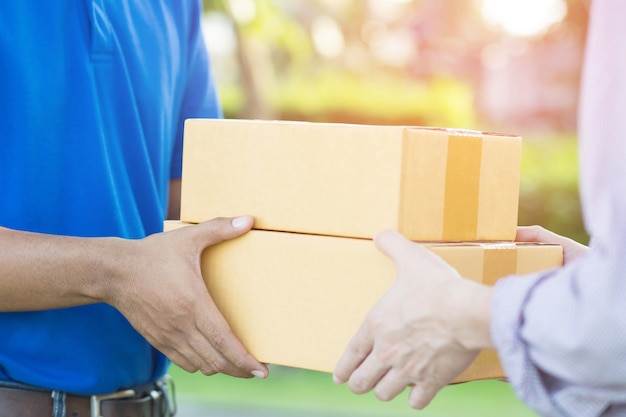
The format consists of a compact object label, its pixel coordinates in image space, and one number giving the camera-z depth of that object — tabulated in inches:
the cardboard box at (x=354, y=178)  64.7
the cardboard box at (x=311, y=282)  65.2
